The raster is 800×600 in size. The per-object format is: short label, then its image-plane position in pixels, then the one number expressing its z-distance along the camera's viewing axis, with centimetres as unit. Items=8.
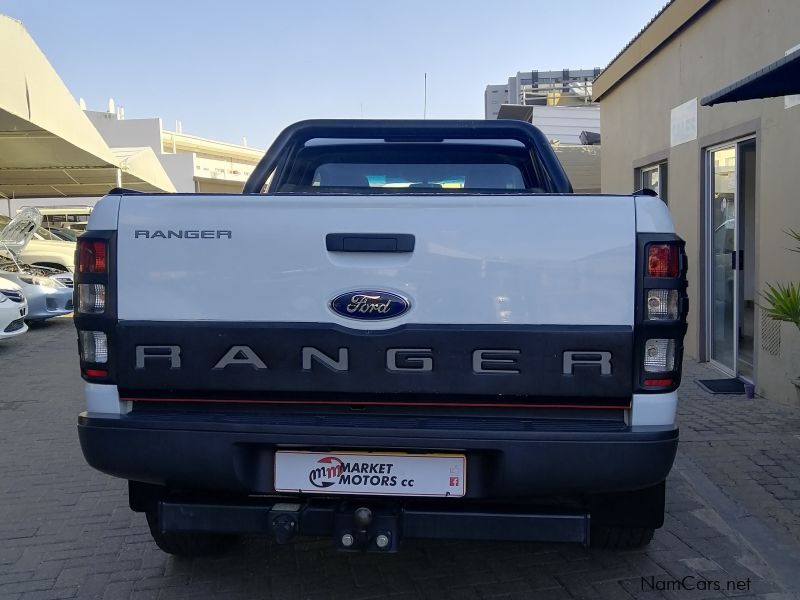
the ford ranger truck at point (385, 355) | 272
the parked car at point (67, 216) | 2394
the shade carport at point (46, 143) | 1091
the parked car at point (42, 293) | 1188
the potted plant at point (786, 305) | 547
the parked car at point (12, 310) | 967
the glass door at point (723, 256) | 776
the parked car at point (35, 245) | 1418
